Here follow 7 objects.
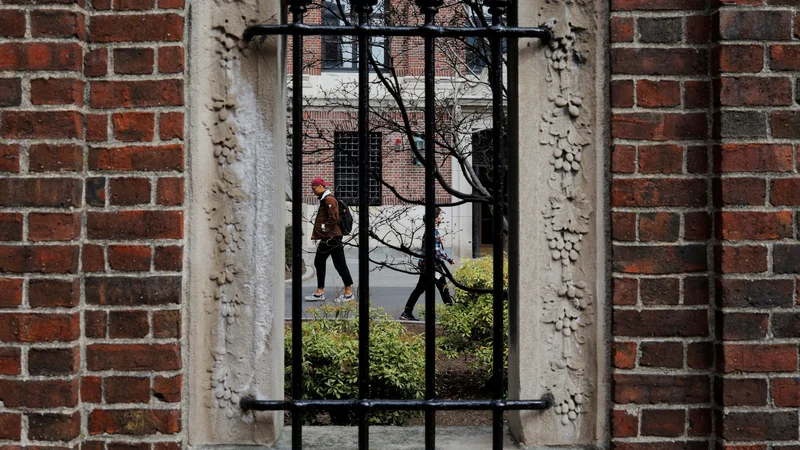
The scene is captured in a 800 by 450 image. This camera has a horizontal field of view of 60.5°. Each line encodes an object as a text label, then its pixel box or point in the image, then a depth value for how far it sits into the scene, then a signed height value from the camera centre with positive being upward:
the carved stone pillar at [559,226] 2.08 +0.05
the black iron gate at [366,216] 2.02 +0.08
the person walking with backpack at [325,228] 7.65 +0.18
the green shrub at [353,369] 4.15 -0.78
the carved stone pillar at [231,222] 2.05 +0.06
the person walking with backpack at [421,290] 5.22 -0.48
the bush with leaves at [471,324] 5.70 -0.69
